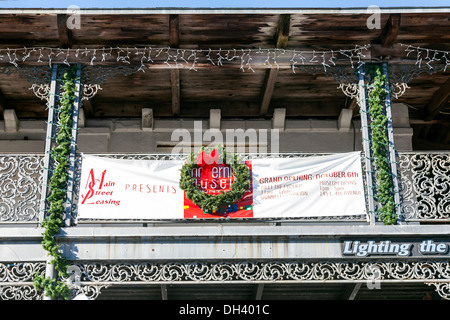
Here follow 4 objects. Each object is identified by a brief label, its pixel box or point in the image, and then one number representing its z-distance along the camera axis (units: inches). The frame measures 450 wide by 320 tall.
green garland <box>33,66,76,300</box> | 351.9
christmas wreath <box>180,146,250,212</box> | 372.2
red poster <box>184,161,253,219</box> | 377.1
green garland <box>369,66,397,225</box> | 373.4
